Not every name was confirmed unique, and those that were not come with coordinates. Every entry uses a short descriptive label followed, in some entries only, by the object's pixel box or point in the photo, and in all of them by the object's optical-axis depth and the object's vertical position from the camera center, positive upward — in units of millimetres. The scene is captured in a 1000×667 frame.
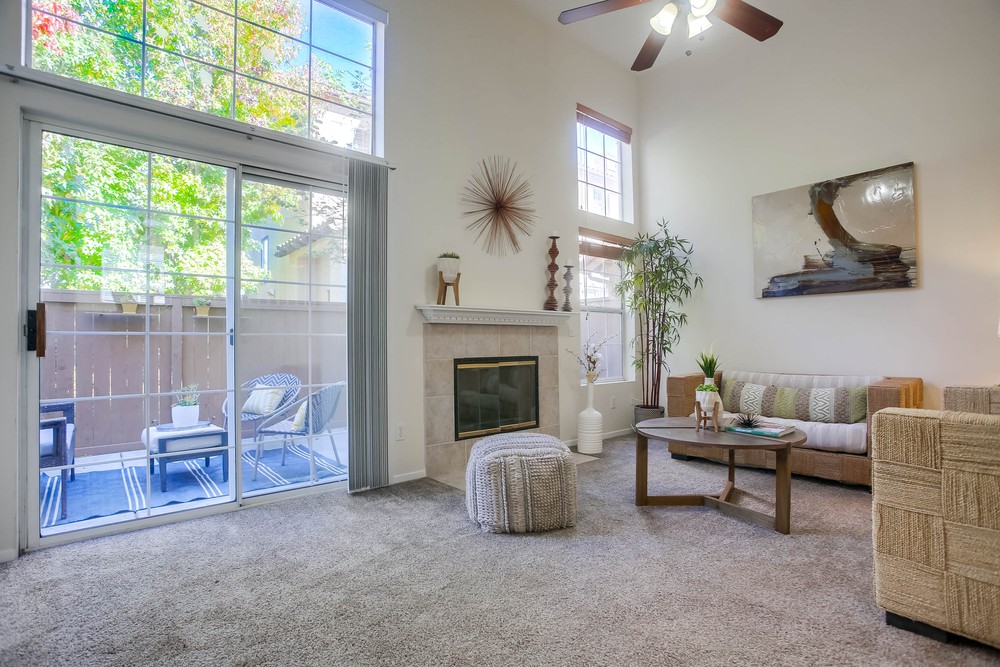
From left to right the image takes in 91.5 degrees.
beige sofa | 3260 -728
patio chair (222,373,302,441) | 3125 -306
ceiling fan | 2449 +1682
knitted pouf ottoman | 2543 -787
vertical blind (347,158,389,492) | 3267 +100
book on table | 2695 -518
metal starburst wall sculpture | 4043 +1180
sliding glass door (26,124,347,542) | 2533 +75
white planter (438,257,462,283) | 3652 +559
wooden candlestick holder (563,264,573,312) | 4586 +499
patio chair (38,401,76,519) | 2502 -476
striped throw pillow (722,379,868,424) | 3648 -509
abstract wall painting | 3738 +858
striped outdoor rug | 2623 -863
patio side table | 2793 -584
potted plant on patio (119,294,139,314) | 2689 +227
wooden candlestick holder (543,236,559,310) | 4504 +541
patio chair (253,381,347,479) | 3244 -504
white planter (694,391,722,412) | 2885 -357
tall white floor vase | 4371 -825
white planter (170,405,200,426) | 2857 -417
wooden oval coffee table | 2531 -669
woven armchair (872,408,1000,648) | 1479 -590
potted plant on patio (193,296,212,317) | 2926 +235
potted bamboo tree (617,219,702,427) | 4910 +460
